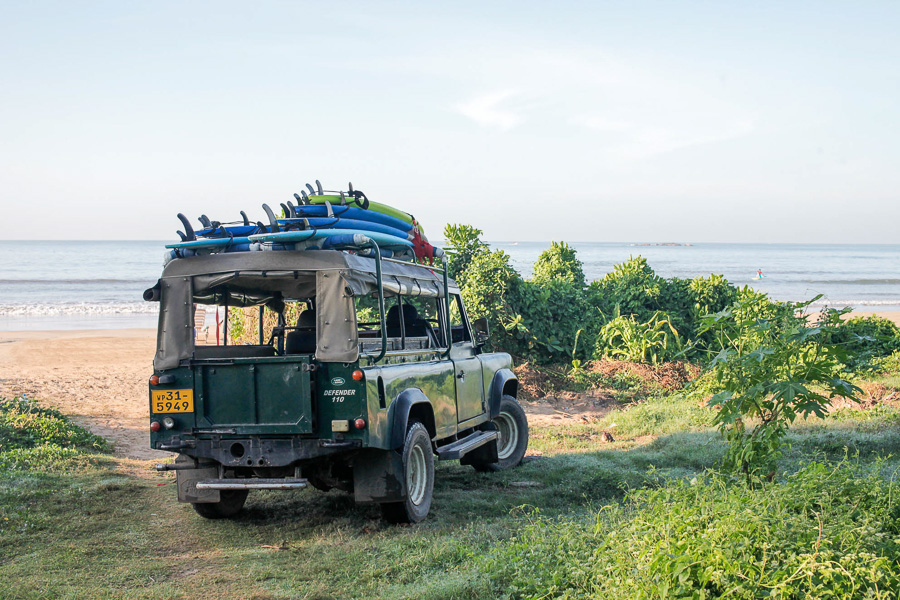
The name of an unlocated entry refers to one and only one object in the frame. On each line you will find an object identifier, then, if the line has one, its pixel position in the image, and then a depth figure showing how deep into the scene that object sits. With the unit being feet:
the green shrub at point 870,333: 43.11
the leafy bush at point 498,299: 47.70
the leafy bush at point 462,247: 52.65
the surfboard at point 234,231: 21.53
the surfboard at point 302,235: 19.56
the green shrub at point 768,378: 17.71
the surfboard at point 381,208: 23.26
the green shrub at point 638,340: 46.62
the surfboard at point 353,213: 22.13
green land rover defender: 19.21
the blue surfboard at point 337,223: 20.73
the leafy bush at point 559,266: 56.29
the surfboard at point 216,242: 20.43
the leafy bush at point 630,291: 51.67
